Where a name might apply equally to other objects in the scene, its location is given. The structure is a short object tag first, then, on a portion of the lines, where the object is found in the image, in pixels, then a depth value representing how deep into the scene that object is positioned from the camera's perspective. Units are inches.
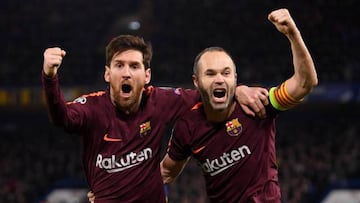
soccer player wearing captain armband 316.8
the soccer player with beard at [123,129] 322.0
